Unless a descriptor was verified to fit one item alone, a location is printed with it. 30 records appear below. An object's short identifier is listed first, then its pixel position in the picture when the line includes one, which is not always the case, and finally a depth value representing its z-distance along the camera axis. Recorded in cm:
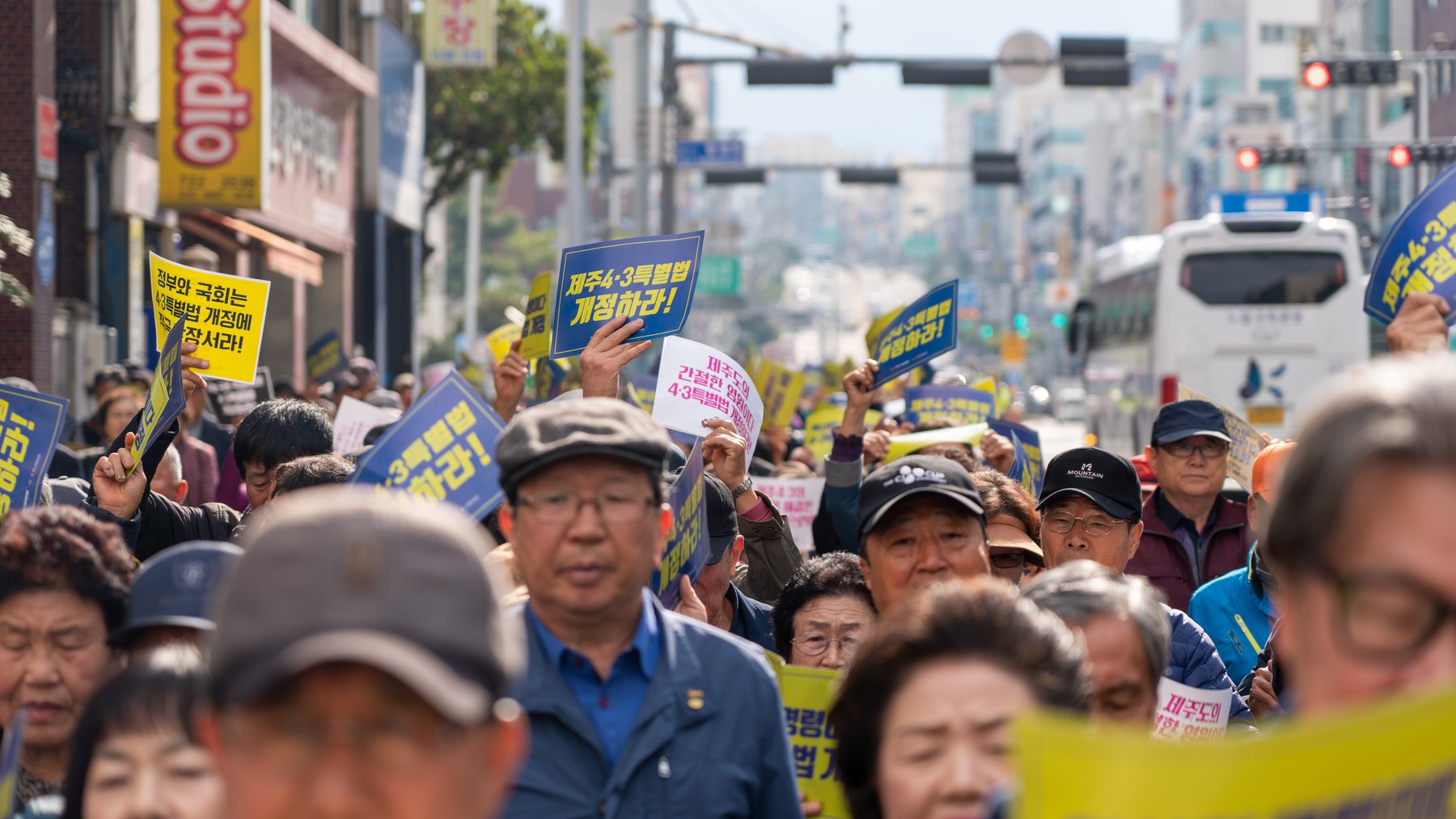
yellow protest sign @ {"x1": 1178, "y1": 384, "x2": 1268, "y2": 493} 1730
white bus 4541
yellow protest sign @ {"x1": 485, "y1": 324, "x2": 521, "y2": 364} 2494
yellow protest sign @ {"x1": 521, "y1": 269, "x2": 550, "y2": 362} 1606
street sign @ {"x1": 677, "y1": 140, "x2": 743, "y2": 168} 5763
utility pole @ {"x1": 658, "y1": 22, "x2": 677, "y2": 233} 4927
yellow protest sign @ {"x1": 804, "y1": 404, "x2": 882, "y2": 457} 2415
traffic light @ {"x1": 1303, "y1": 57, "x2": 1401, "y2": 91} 3929
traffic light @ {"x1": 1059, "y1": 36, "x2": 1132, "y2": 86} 4732
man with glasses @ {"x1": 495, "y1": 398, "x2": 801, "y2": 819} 658
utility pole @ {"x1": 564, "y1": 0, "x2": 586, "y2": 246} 4775
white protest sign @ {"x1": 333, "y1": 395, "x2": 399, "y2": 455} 1773
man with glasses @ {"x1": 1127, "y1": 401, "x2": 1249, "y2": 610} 1454
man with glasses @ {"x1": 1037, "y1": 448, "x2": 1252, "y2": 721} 1134
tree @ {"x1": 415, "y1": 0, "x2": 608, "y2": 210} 7135
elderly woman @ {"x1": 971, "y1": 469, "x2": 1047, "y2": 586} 1164
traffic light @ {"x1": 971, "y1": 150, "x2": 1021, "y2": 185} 5891
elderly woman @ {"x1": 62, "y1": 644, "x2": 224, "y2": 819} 546
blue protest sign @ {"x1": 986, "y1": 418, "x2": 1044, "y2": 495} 1820
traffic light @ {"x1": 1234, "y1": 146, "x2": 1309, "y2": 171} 4452
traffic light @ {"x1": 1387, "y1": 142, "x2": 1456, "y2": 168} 4142
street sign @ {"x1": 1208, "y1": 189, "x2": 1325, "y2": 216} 4568
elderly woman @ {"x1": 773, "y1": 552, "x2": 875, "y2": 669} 995
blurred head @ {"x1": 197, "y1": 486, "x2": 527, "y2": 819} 386
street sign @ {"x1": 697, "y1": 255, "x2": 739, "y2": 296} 10827
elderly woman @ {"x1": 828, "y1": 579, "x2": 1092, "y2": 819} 550
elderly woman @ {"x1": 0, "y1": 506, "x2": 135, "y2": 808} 698
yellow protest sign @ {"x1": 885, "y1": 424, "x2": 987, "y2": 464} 1623
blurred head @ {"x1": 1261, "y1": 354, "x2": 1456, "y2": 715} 401
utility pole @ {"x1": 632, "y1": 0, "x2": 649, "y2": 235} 4611
